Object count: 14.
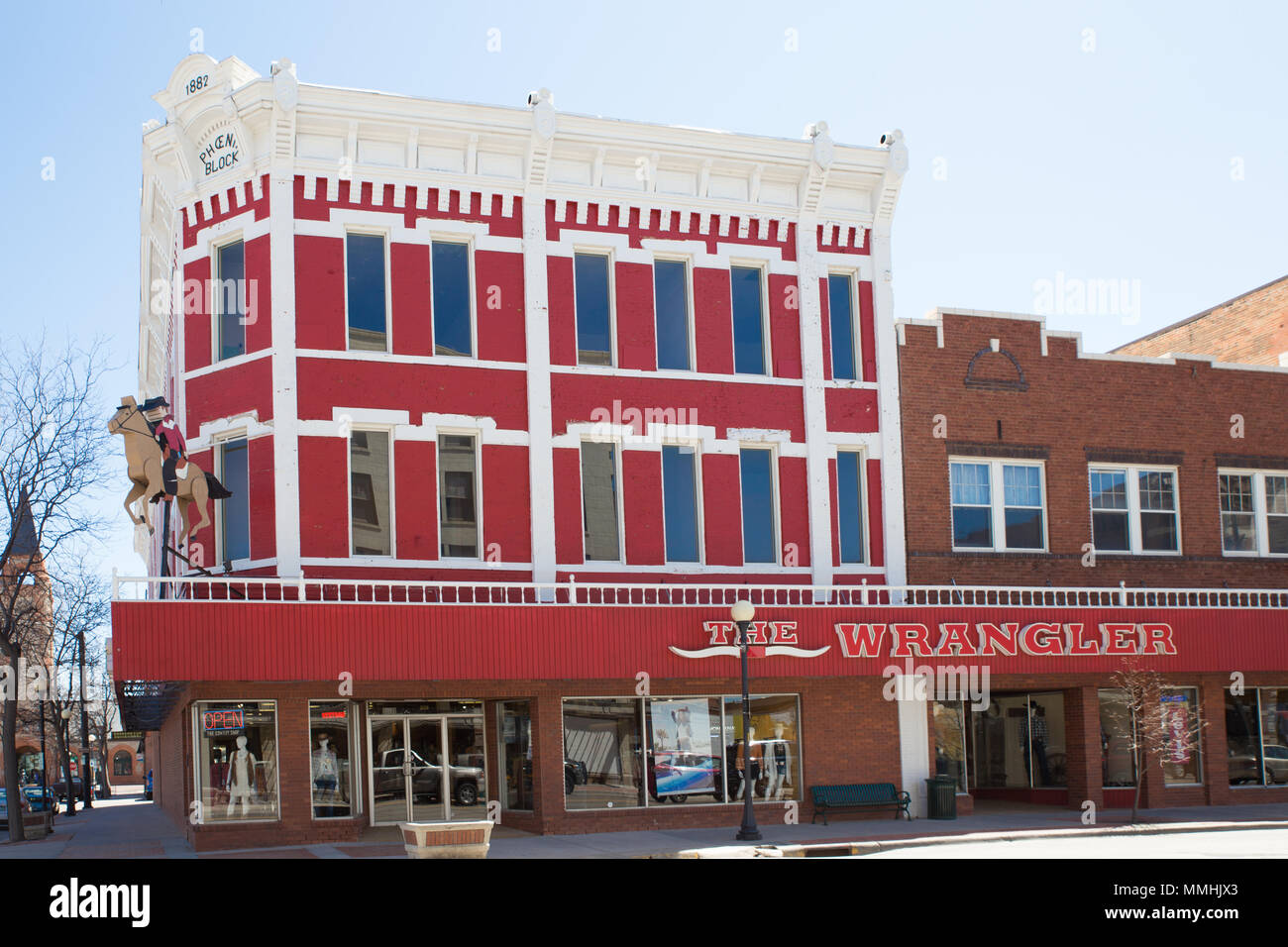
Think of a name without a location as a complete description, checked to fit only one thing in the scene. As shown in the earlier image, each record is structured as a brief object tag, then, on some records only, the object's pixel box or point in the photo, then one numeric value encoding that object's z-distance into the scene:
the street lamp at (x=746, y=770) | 21.76
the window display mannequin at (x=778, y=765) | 25.41
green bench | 25.03
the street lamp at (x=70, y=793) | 49.62
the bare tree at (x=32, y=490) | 29.98
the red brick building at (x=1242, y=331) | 34.91
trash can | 25.44
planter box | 16.94
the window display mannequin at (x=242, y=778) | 22.20
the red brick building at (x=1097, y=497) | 27.77
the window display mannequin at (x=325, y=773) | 22.83
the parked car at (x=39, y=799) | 42.86
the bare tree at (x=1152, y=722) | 26.31
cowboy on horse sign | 22.33
